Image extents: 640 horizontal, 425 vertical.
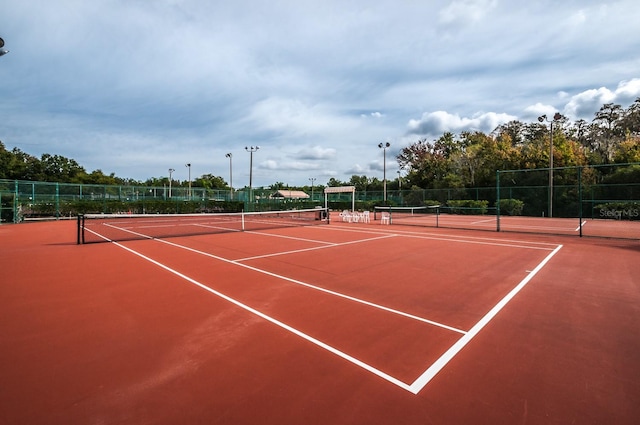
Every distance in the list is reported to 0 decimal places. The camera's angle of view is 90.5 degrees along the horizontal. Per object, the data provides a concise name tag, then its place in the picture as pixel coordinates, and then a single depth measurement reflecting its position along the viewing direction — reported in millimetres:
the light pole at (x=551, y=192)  22781
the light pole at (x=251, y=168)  36222
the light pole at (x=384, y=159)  35328
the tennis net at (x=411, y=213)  27609
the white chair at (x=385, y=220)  21477
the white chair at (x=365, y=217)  22875
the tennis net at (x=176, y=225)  14395
